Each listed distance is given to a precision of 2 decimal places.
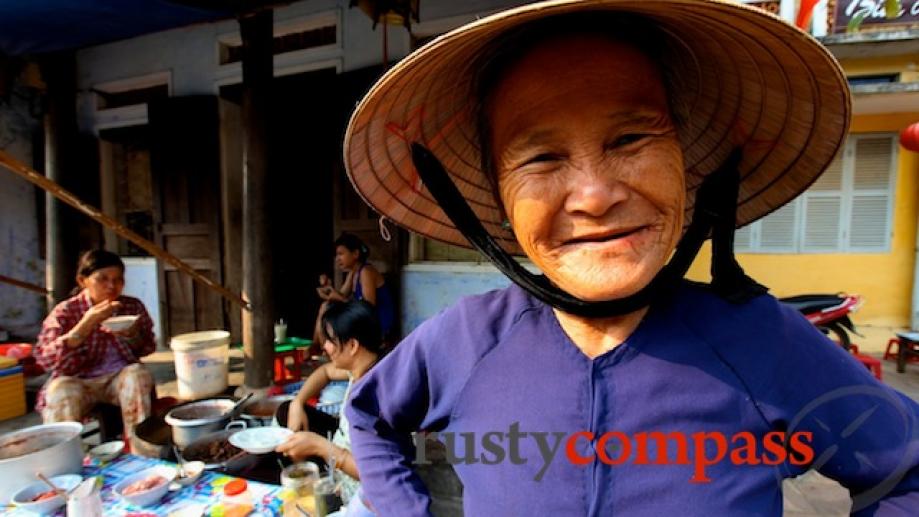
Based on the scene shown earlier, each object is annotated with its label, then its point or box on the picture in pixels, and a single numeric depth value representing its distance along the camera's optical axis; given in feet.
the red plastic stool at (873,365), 15.12
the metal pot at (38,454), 6.82
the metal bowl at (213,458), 8.17
